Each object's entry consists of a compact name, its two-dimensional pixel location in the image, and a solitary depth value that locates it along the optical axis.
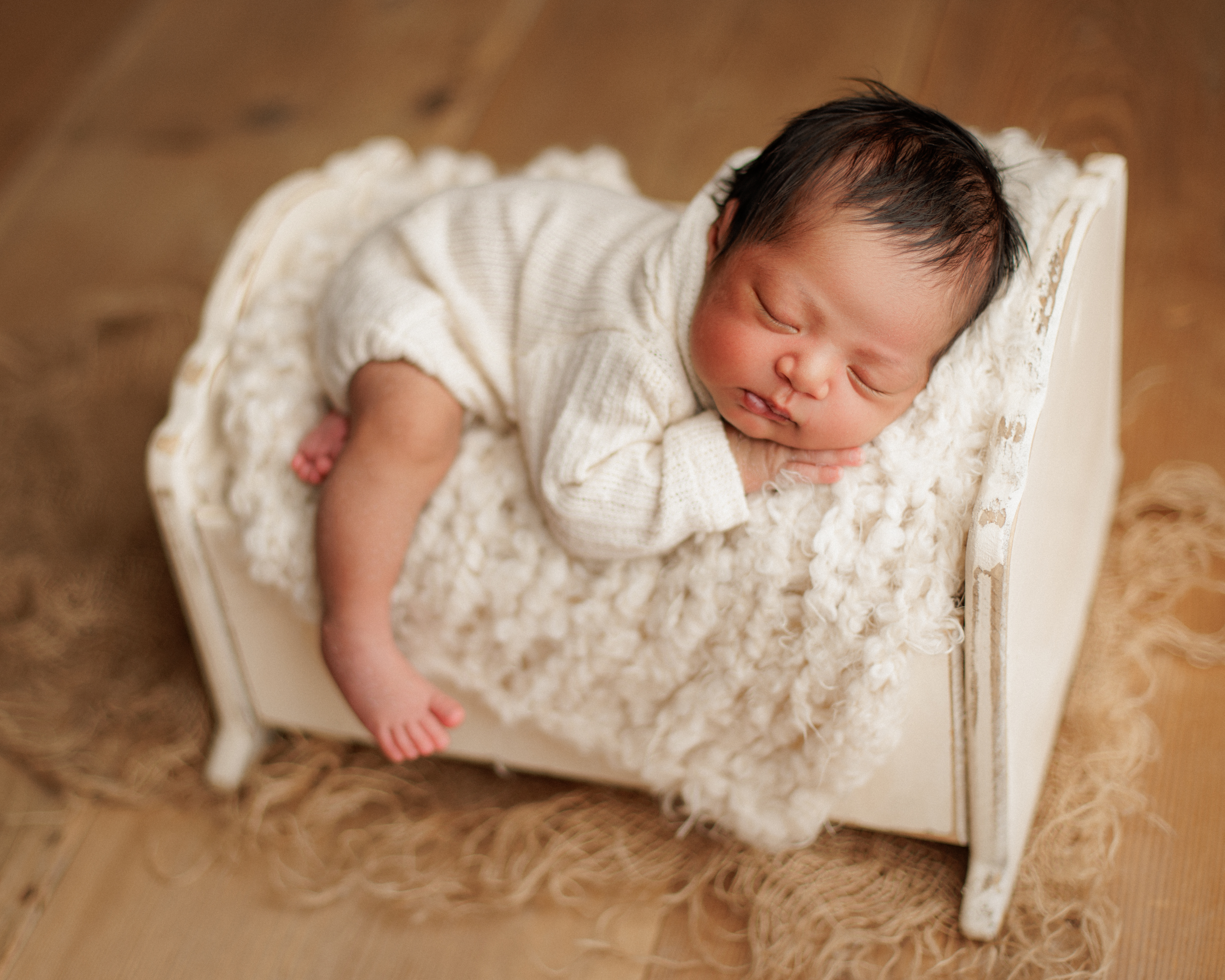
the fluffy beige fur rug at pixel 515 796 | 1.02
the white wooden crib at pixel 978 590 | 0.84
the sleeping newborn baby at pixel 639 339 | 0.81
